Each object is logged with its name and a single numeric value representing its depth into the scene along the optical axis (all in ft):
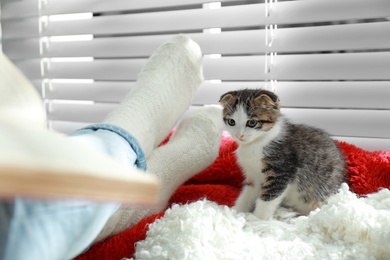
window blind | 4.10
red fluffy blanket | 2.65
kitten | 3.34
